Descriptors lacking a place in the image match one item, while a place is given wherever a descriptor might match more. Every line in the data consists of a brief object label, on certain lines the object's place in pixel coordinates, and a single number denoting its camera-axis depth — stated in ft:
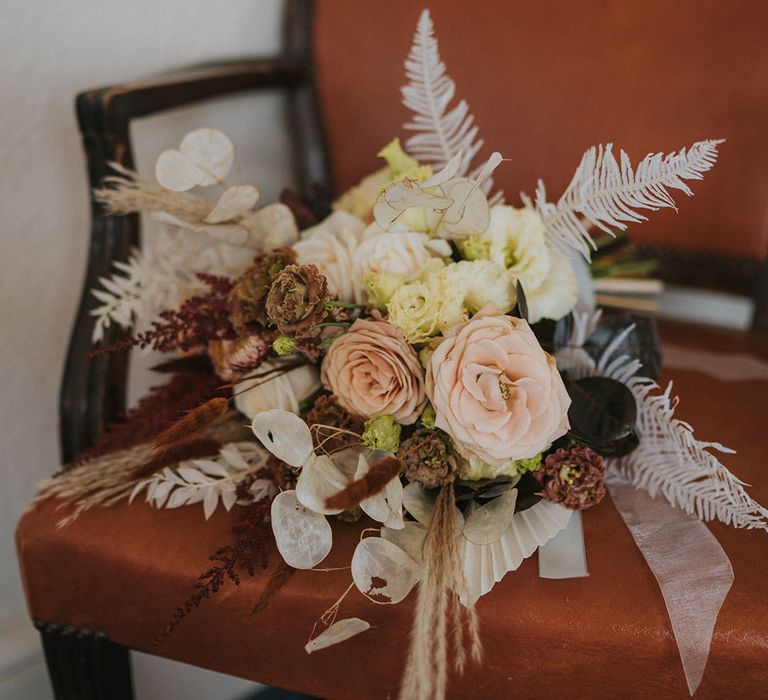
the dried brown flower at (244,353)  1.79
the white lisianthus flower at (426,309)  1.67
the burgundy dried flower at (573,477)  1.64
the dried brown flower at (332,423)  1.70
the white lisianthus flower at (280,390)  1.83
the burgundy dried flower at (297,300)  1.58
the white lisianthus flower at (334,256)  1.87
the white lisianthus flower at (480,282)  1.71
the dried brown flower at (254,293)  1.78
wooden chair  1.56
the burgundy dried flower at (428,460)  1.62
